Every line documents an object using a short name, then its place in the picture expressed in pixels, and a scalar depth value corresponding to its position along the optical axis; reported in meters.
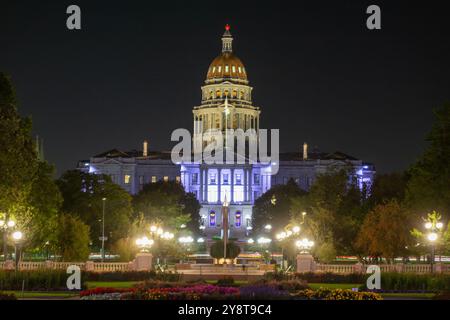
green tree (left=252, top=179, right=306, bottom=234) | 157.38
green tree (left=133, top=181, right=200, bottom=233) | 123.33
